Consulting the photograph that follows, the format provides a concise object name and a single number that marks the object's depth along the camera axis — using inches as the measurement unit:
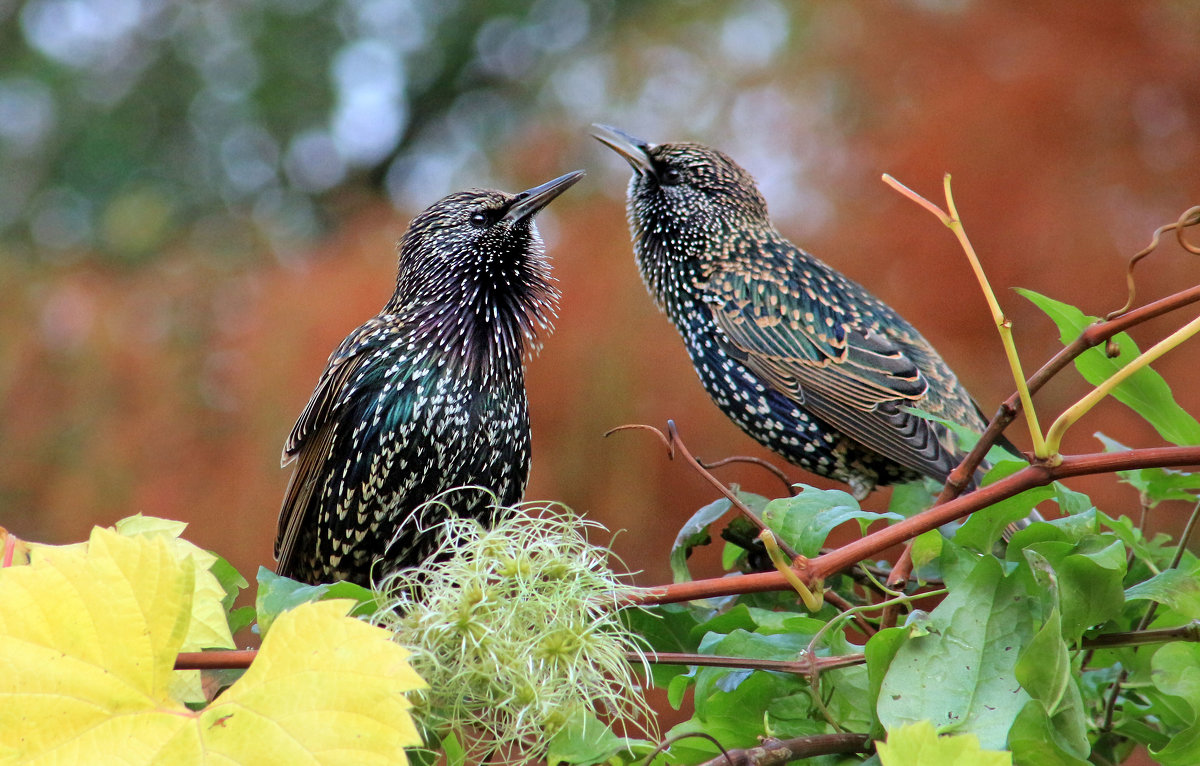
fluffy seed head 162.6
